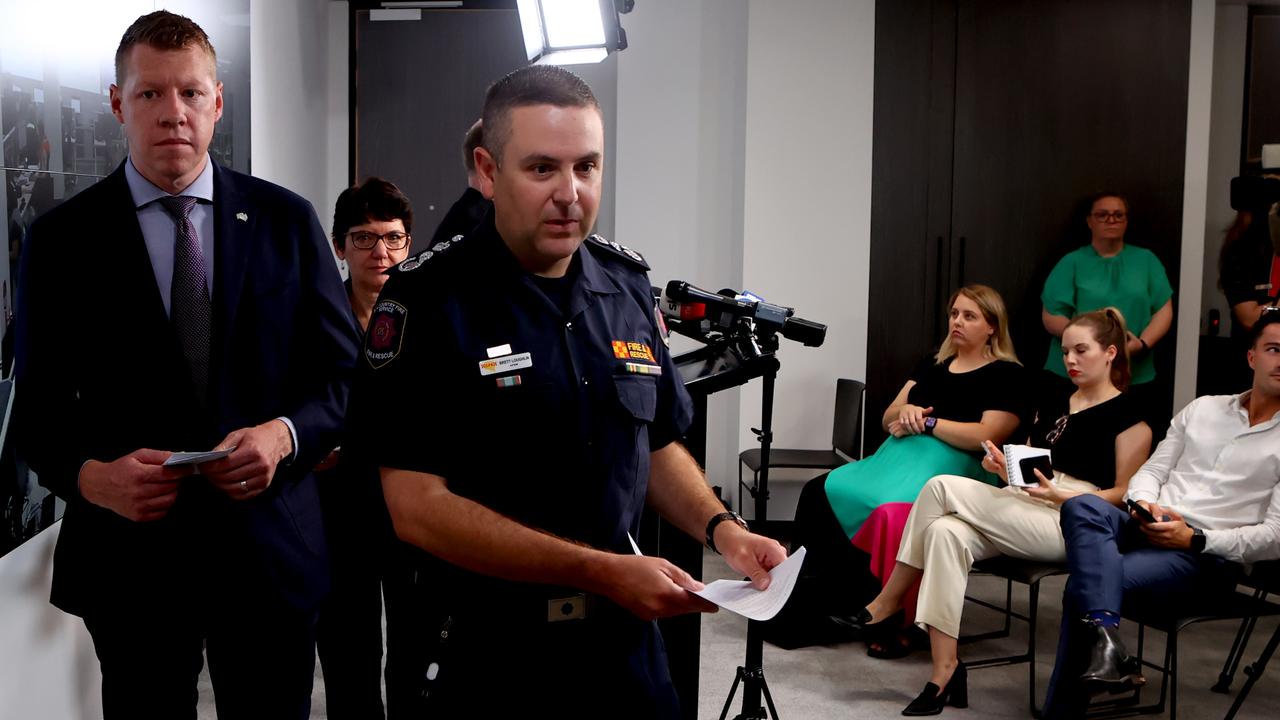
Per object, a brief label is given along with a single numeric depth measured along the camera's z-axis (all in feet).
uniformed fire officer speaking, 4.41
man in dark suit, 5.81
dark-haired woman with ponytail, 11.16
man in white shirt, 9.93
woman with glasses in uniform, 8.40
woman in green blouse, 16.30
